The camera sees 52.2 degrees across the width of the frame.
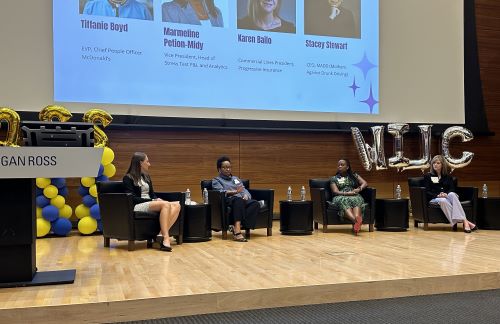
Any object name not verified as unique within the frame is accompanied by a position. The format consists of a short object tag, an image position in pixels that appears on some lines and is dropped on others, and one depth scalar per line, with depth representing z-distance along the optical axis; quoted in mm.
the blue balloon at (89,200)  5543
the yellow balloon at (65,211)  5520
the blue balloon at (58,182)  5438
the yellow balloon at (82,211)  5609
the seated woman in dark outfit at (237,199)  5160
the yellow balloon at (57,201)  5418
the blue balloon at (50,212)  5324
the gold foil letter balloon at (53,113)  5086
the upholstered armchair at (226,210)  5234
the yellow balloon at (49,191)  5352
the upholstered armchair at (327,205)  5691
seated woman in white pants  5727
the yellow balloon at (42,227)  5337
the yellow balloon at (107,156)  5543
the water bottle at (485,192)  6120
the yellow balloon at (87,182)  5508
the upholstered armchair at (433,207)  5891
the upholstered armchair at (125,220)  4473
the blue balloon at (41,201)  5328
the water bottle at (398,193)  6098
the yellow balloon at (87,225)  5551
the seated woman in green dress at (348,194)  5551
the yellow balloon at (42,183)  5298
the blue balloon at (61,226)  5469
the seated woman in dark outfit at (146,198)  4527
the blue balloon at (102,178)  5540
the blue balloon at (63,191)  5557
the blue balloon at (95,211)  5523
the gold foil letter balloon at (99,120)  5438
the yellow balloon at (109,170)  5660
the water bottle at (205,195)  5344
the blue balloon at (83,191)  5586
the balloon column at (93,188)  5492
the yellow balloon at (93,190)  5523
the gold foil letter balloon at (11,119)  4516
